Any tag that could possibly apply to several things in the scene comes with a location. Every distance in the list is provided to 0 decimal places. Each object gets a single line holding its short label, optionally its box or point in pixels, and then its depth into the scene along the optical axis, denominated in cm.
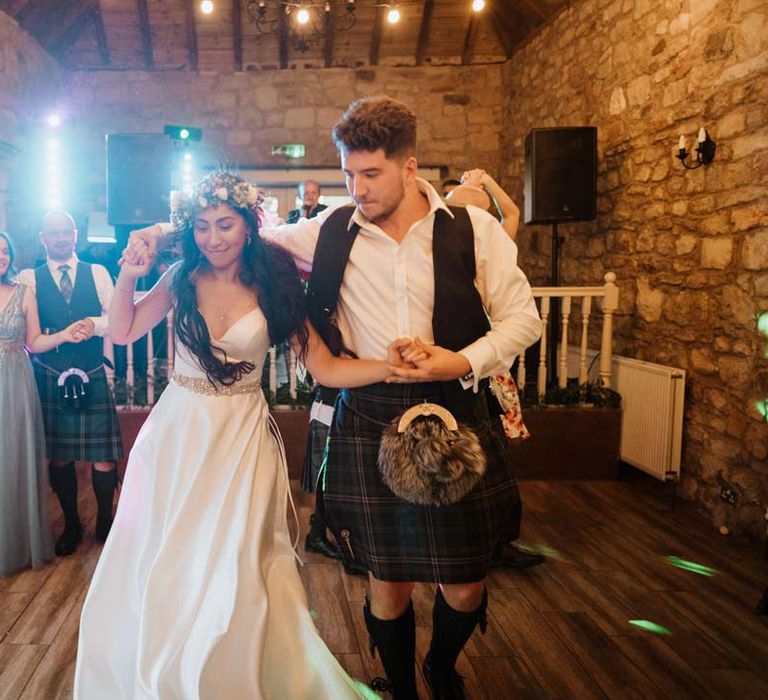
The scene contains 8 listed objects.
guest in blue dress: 291
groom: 168
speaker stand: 507
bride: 159
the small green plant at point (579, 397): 448
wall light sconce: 373
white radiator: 397
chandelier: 702
